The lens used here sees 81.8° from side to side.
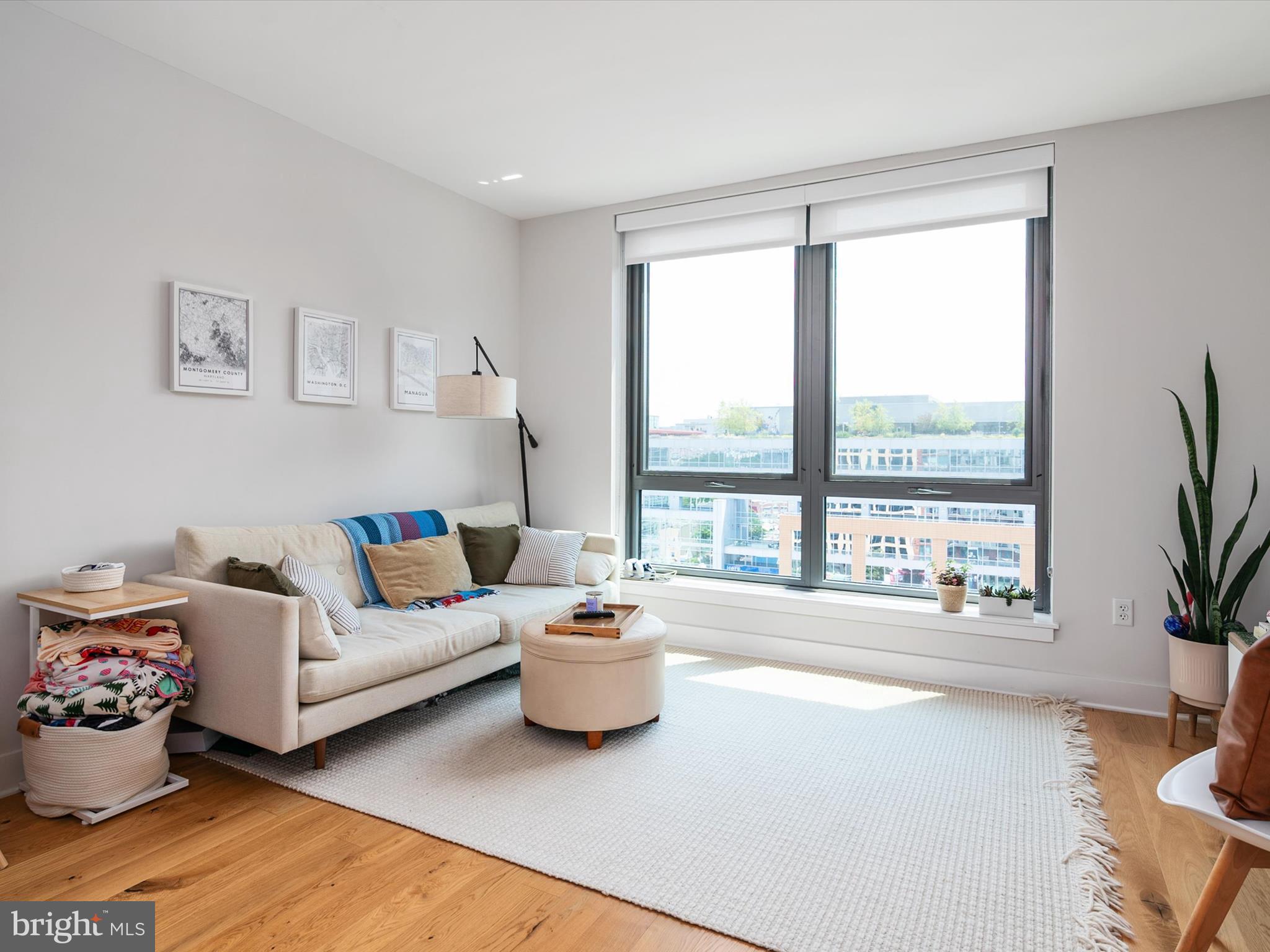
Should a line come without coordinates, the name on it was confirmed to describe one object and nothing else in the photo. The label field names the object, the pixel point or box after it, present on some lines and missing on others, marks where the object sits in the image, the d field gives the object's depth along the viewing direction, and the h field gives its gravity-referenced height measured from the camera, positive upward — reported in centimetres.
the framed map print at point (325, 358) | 358 +54
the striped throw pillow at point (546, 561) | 416 -54
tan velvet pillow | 354 -52
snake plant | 301 -40
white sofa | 252 -72
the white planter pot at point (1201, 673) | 292 -82
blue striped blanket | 357 -34
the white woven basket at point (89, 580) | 252 -41
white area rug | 190 -114
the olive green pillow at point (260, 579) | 276 -44
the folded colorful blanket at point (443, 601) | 352 -67
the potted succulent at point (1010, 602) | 368 -67
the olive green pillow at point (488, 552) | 411 -49
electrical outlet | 347 -67
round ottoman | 291 -87
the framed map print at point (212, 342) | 305 +53
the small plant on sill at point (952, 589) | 381 -63
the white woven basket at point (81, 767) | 231 -98
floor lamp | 381 +36
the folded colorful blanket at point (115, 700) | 233 -77
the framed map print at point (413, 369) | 411 +56
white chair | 152 -83
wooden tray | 301 -67
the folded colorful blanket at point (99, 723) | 232 -83
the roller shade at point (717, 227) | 431 +150
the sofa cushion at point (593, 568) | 428 -60
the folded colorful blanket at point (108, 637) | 238 -59
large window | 389 +43
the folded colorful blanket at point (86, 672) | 235 -68
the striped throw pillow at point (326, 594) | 299 -54
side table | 235 -47
